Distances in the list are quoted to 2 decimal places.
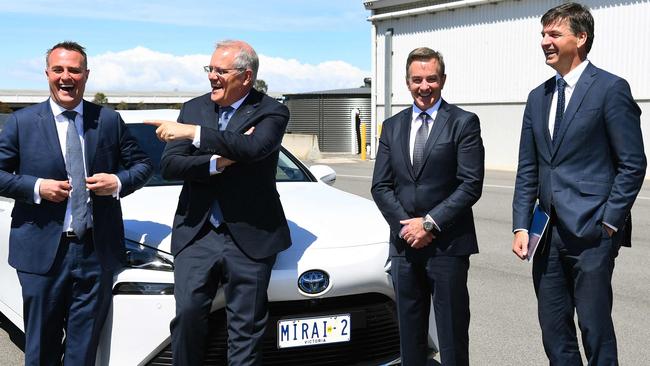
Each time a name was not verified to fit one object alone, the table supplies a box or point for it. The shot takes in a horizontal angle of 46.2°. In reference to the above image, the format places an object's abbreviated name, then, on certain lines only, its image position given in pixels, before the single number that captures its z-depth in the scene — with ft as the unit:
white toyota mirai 11.75
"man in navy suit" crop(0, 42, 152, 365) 11.57
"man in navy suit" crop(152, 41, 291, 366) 11.34
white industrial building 65.10
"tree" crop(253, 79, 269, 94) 247.91
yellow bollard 88.22
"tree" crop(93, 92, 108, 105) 213.75
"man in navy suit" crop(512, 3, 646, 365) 10.77
